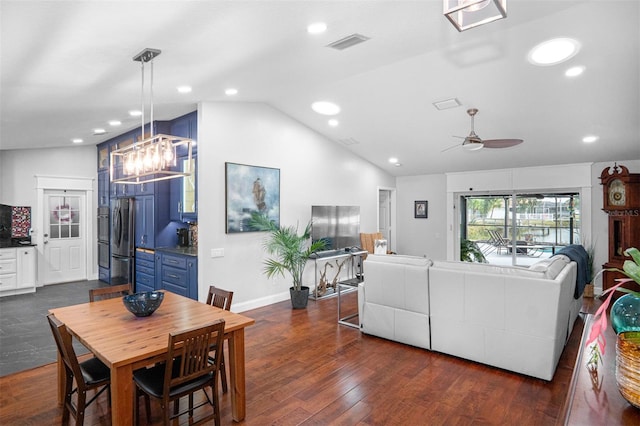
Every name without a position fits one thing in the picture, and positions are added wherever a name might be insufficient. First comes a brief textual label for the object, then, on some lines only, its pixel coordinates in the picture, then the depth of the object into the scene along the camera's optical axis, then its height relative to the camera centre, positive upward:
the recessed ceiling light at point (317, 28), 2.82 +1.52
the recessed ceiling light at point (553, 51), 3.41 +1.62
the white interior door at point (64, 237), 6.99 -0.43
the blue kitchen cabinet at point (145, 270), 5.46 -0.88
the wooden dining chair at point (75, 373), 2.11 -1.04
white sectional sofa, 3.08 -0.93
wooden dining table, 1.93 -0.77
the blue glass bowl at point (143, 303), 2.57 -0.65
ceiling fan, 4.39 +0.89
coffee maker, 5.62 -0.36
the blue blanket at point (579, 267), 4.15 -0.66
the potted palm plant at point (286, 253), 5.33 -0.61
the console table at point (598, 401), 1.04 -0.61
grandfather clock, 5.40 +0.02
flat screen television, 6.25 -0.22
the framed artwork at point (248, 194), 5.01 +0.30
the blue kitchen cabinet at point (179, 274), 4.71 -0.83
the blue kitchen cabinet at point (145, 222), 5.46 -0.11
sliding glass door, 6.72 -0.23
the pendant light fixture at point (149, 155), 2.74 +0.48
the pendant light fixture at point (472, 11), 1.20 +0.72
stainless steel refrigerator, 5.86 -0.44
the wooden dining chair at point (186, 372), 2.04 -0.98
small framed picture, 8.27 +0.10
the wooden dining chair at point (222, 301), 2.84 -0.76
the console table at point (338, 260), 6.05 -0.89
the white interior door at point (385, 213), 8.52 +0.01
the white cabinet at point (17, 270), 6.11 -0.97
